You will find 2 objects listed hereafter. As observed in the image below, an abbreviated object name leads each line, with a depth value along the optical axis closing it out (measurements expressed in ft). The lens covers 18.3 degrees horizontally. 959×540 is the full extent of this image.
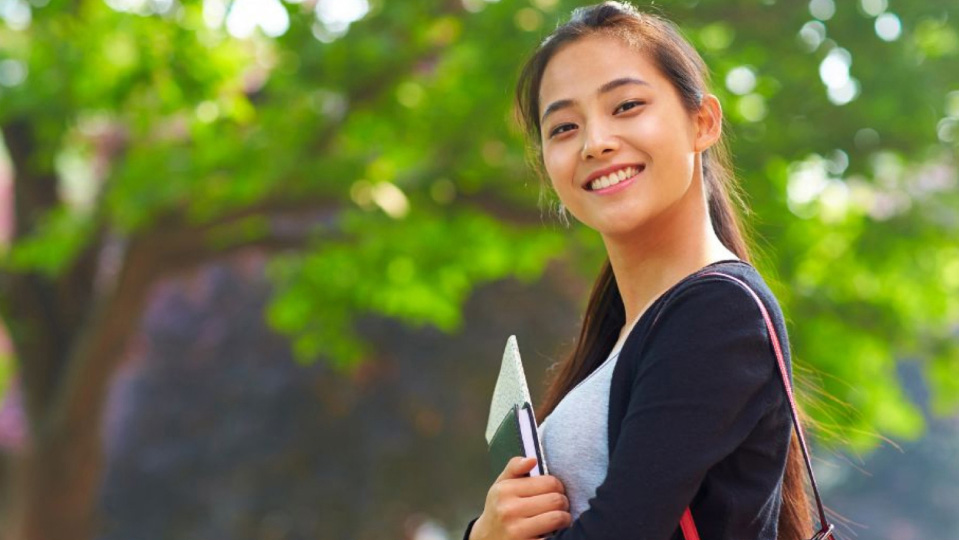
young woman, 8.67
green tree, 25.05
